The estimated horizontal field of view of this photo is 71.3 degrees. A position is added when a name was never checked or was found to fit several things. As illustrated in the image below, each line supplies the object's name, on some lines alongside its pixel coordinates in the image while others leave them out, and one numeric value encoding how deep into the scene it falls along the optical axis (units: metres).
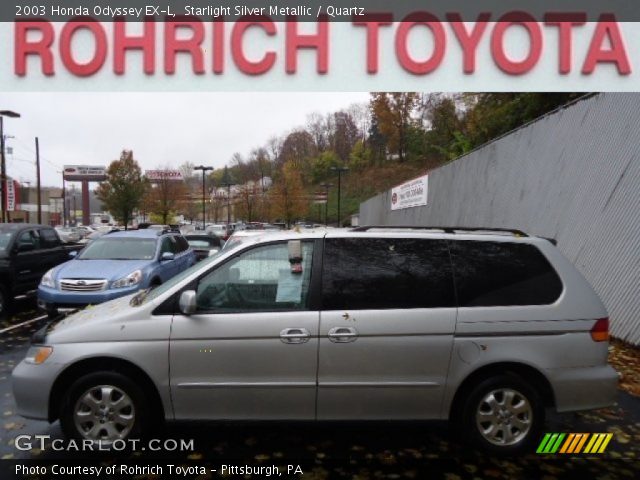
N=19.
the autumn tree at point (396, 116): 63.64
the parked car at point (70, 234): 35.94
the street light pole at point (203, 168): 38.09
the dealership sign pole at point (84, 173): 77.12
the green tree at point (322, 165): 84.06
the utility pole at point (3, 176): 32.86
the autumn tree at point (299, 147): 89.49
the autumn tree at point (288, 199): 46.31
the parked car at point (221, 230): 33.97
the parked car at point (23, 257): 8.85
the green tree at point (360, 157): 78.75
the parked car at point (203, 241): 16.25
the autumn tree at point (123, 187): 41.69
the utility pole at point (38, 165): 36.72
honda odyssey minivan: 3.45
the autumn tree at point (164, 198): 45.19
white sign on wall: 21.24
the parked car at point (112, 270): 7.26
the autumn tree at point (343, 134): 93.25
